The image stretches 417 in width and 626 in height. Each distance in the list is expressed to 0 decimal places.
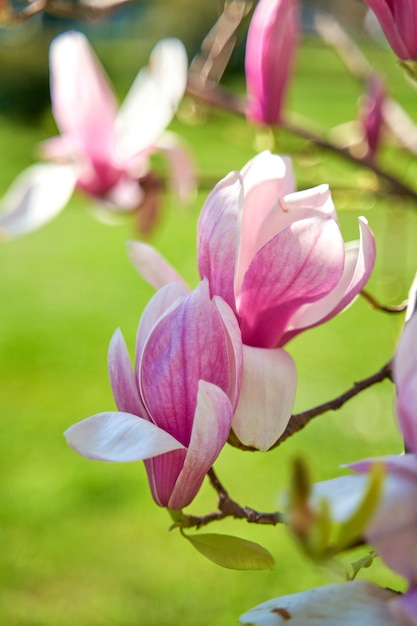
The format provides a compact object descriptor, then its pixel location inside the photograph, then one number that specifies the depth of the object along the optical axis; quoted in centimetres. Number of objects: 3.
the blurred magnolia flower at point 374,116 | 161
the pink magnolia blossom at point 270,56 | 132
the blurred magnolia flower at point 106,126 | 143
